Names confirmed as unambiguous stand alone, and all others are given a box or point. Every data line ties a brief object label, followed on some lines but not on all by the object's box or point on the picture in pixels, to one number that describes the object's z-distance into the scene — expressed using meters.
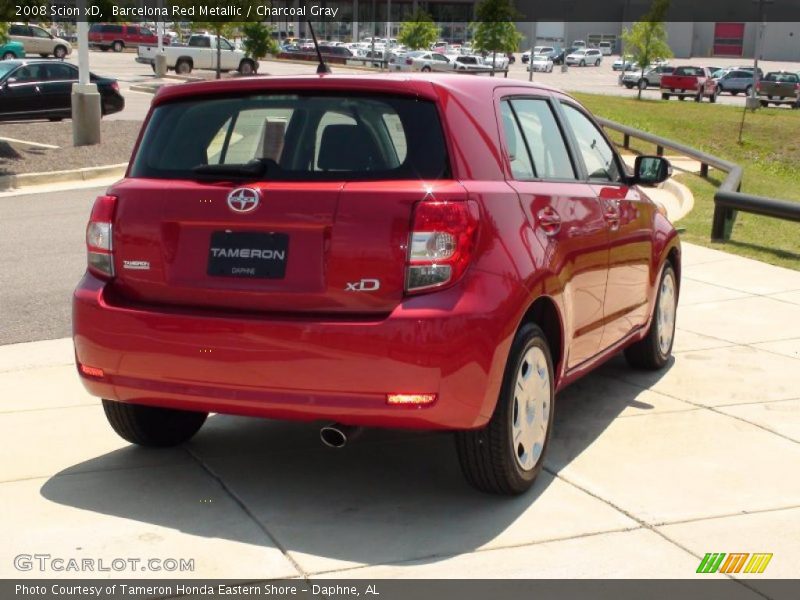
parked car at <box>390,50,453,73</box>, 68.94
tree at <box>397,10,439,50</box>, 85.88
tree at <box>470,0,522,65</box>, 67.06
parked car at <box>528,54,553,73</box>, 86.88
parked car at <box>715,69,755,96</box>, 67.56
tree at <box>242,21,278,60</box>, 52.00
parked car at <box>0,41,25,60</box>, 50.16
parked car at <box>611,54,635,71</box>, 85.49
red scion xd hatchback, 4.68
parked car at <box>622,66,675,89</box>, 70.25
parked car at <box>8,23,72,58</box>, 64.50
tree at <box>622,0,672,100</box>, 61.78
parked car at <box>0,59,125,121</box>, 28.31
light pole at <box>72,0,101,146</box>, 22.35
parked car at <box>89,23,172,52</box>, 74.50
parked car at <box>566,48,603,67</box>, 102.12
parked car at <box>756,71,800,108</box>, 56.16
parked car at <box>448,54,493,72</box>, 67.44
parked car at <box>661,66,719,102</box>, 59.38
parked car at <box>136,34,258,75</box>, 52.91
